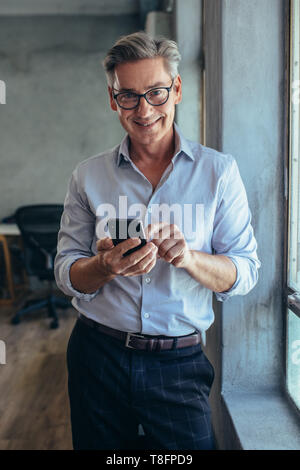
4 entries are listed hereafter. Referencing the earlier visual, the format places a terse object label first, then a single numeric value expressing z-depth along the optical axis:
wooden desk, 4.18
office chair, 3.66
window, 1.27
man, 1.09
